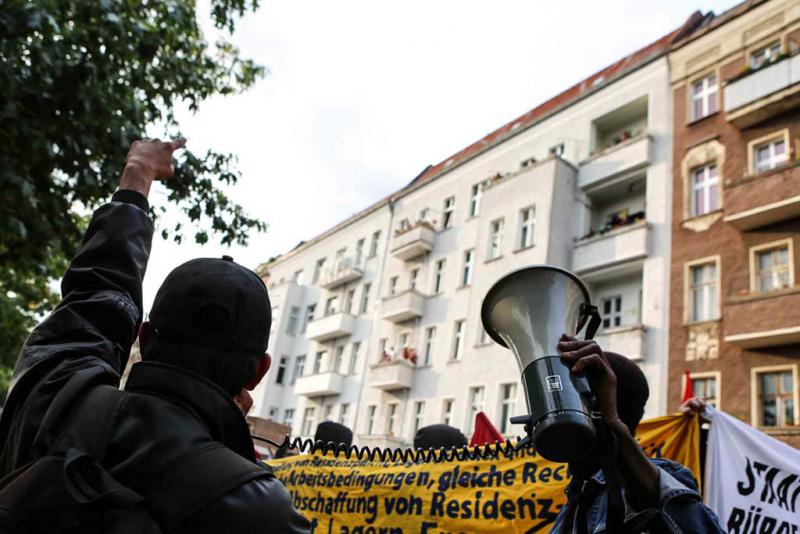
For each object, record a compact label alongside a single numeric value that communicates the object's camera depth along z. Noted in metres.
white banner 4.38
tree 6.28
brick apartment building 15.02
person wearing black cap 1.18
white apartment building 19.28
